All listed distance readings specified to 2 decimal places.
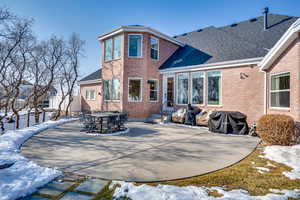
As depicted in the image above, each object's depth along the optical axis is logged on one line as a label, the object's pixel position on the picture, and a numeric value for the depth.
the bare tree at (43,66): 12.77
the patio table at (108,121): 7.40
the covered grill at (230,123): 7.55
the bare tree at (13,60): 9.59
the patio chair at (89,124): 7.56
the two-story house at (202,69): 7.96
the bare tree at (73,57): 14.94
